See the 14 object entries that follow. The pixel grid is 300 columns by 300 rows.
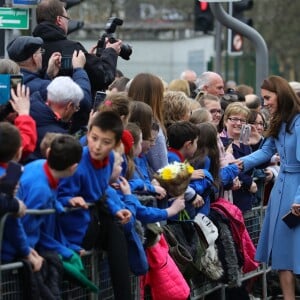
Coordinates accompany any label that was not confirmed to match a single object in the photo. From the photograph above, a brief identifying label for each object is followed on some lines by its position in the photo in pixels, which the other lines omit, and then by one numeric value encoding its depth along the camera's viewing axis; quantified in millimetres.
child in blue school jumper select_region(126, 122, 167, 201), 18500
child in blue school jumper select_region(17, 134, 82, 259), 15758
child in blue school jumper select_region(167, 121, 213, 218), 20469
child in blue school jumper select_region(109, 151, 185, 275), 17734
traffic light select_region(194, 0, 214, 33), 43625
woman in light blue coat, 21922
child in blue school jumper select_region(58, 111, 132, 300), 16766
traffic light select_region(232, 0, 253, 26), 35875
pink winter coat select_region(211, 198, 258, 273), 21937
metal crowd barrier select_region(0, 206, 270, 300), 15305
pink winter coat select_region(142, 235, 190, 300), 18891
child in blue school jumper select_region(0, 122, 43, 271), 15133
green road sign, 23047
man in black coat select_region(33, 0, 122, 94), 20578
